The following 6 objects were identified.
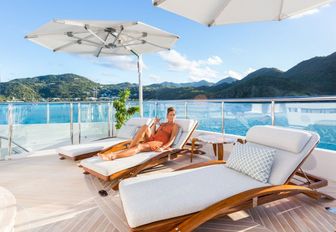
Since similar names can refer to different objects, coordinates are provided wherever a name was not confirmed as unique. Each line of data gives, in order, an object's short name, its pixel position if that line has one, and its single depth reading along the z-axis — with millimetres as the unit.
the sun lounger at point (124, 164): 3143
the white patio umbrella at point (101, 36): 3975
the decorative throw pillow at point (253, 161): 2555
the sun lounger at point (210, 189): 1884
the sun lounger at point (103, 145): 4254
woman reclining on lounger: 3818
